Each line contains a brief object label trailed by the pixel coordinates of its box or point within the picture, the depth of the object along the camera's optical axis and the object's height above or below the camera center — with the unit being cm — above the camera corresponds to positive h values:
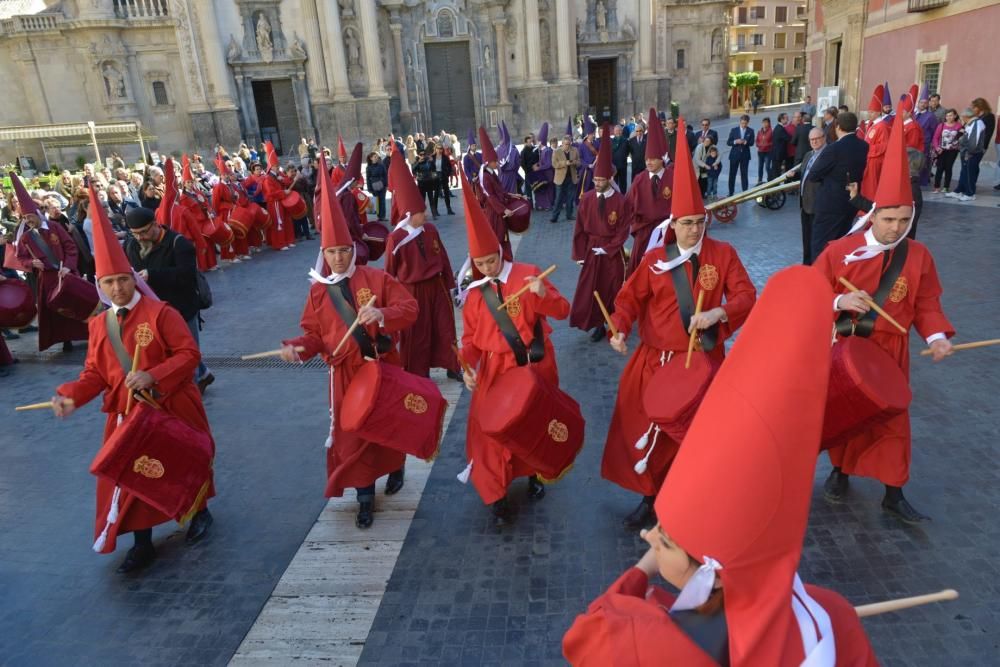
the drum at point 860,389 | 356 -155
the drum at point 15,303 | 845 -175
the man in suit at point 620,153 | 1601 -106
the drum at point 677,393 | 359 -152
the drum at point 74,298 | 768 -160
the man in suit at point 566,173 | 1512 -134
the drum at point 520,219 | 1031 -153
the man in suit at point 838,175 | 757 -93
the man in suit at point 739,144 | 1568 -107
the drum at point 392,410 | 405 -166
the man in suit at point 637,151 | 1578 -102
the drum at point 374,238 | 994 -155
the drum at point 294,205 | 1426 -144
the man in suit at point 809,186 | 823 -114
